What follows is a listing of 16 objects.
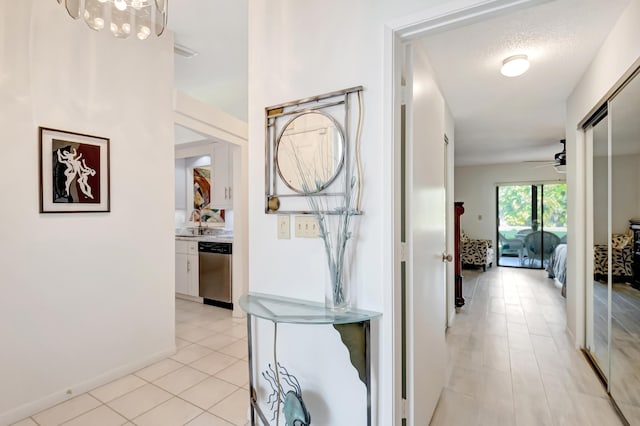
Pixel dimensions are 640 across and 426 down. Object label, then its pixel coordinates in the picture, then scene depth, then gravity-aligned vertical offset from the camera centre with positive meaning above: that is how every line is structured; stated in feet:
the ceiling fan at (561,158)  13.97 +2.46
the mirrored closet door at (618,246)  6.04 -0.75
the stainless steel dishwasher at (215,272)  12.94 -2.59
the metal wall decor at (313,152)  4.80 +1.00
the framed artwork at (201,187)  16.58 +1.37
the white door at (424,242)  5.00 -0.57
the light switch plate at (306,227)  5.11 -0.25
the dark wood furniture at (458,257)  12.80 -1.91
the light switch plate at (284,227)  5.41 -0.26
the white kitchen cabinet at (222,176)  14.03 +1.68
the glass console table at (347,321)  4.22 -1.49
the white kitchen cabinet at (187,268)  14.01 -2.56
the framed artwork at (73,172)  6.53 +0.91
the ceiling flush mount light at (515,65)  7.66 +3.69
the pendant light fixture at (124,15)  4.76 +3.23
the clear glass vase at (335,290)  4.61 -1.17
